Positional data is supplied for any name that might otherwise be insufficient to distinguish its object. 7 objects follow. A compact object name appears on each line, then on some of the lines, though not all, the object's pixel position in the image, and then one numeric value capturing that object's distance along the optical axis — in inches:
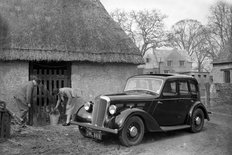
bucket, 355.3
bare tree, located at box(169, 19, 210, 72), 1115.8
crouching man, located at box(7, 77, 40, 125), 336.2
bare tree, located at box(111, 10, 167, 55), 1366.9
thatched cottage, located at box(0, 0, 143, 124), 361.7
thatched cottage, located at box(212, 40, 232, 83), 957.2
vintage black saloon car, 242.5
